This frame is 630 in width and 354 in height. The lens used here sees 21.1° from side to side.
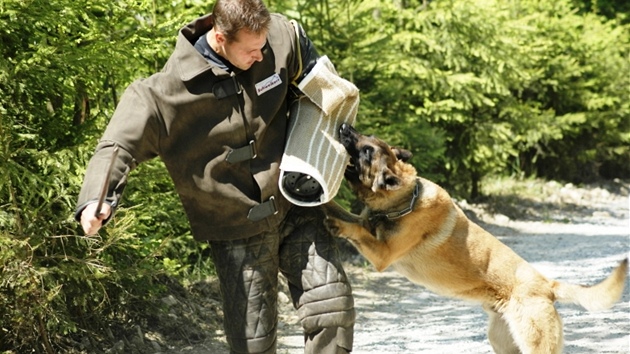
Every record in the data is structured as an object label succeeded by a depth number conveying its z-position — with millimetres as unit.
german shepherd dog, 10805
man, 7670
